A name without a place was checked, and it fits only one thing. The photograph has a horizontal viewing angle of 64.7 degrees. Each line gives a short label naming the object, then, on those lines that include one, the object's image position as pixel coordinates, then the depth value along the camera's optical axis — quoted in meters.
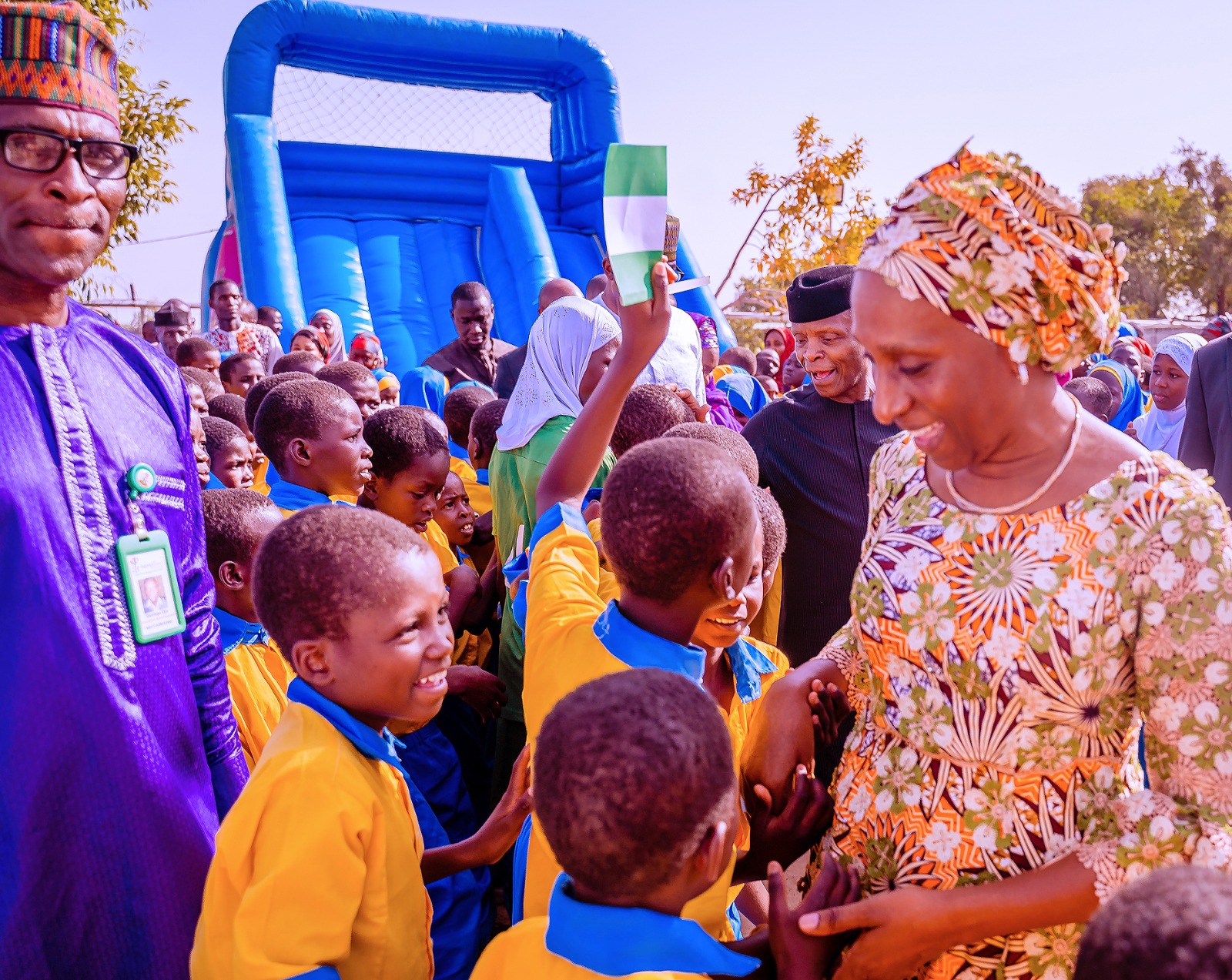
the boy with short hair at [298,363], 5.75
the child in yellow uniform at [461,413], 5.09
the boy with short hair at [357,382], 4.98
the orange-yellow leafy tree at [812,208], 11.77
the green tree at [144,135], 9.77
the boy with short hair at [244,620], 2.31
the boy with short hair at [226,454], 3.73
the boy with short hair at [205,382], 4.74
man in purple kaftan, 1.48
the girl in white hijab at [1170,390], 6.42
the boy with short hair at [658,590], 1.62
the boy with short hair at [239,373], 6.07
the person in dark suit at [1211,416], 4.40
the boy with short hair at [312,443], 3.30
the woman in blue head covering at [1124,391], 7.68
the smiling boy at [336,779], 1.44
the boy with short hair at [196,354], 6.04
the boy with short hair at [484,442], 4.35
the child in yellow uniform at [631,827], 1.22
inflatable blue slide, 10.70
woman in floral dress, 1.28
